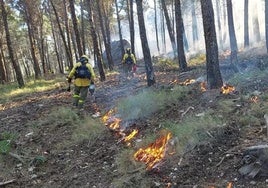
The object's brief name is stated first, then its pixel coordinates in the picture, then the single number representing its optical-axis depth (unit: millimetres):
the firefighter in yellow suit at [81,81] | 7535
